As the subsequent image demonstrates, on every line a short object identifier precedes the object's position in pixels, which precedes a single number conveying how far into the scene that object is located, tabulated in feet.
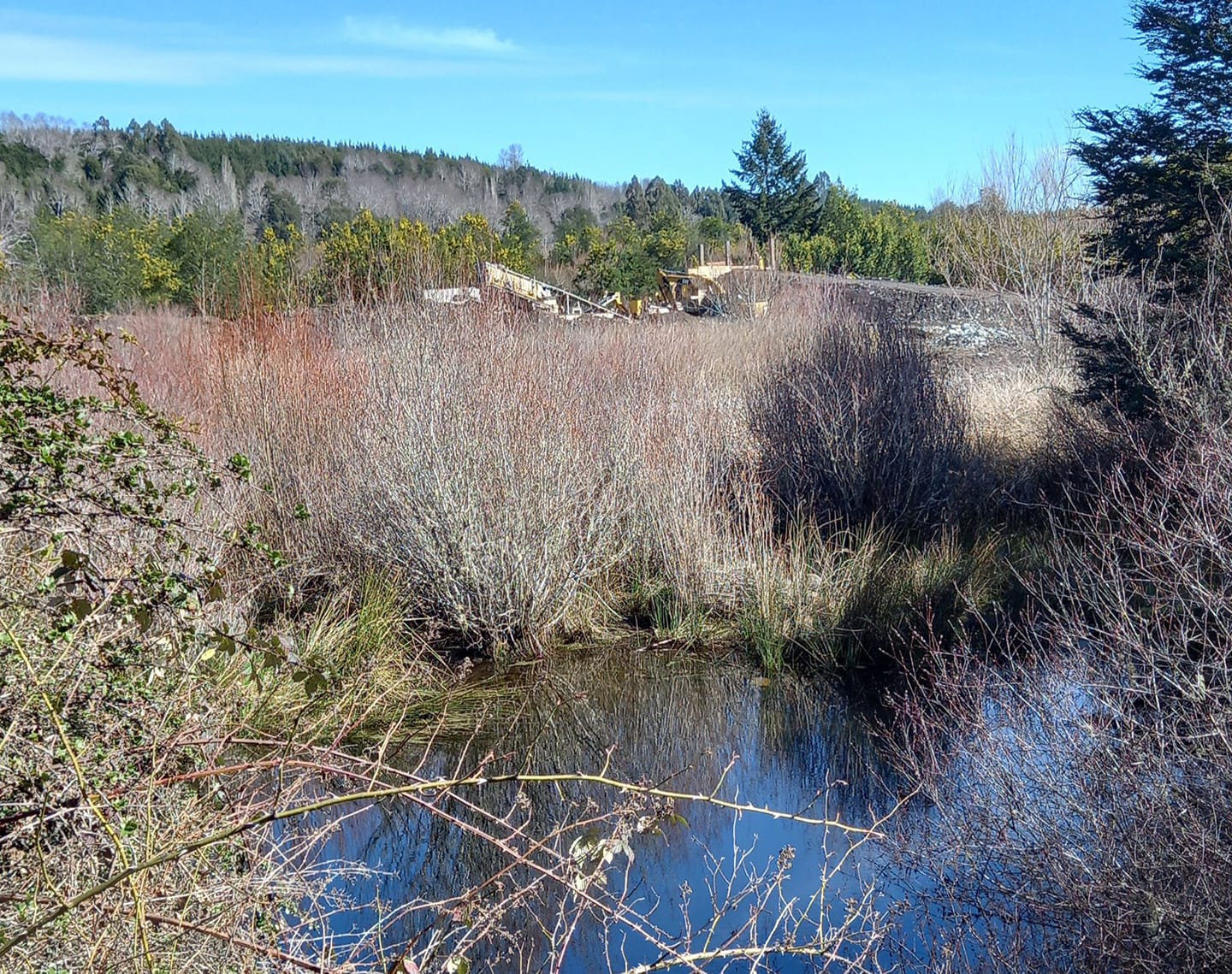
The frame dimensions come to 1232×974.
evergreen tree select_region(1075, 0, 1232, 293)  31.63
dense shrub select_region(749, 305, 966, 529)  33.17
